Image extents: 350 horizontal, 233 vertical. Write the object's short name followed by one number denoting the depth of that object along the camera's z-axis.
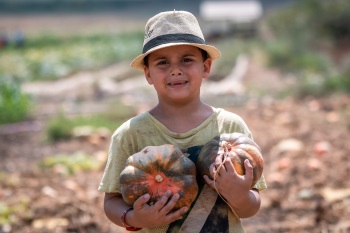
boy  2.67
